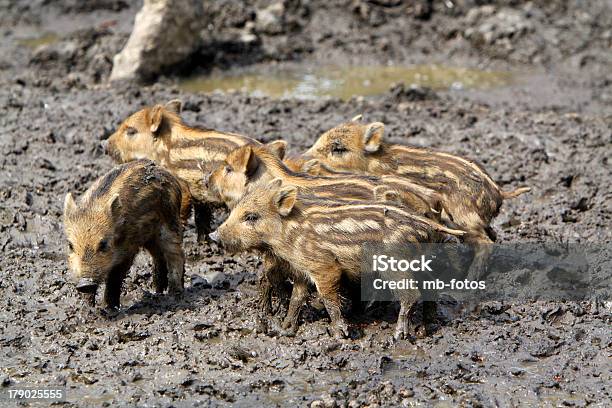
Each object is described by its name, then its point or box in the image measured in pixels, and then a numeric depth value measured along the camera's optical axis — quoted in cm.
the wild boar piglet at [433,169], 1548
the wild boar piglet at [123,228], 1353
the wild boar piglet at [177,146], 1669
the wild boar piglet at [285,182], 1409
